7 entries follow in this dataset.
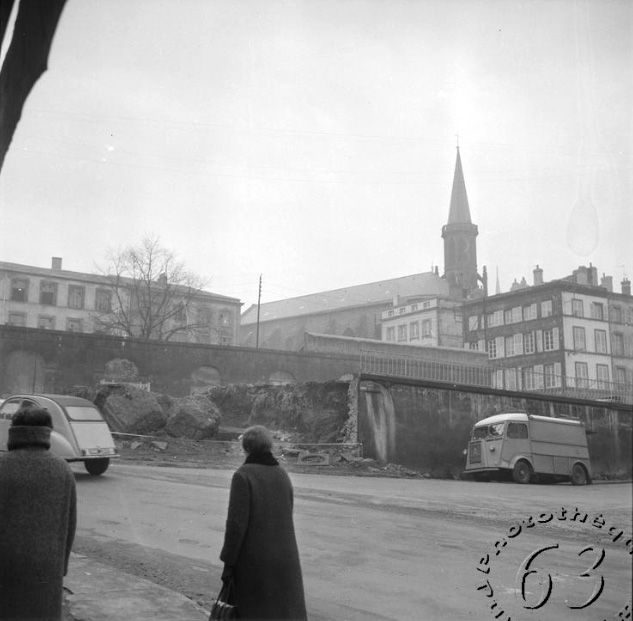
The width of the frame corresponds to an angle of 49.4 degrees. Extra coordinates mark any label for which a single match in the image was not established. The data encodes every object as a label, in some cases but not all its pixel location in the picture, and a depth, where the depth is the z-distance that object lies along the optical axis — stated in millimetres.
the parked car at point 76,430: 13734
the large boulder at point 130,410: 23359
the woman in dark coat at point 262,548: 3918
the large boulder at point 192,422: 23984
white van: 21016
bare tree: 50906
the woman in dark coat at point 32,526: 3588
